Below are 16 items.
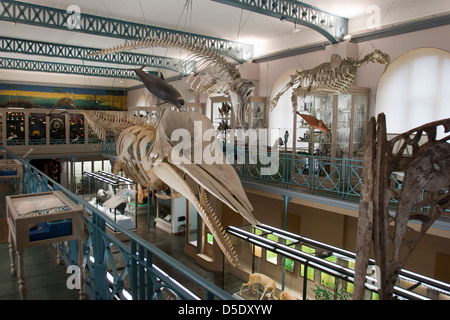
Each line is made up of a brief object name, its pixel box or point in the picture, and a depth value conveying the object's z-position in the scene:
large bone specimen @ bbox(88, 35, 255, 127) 7.18
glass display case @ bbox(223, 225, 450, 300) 4.04
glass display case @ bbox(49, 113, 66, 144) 18.38
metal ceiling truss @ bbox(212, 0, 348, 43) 7.92
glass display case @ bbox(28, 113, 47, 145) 17.59
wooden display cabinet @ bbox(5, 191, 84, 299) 2.58
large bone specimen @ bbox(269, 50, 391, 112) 7.01
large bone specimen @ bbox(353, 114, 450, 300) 1.93
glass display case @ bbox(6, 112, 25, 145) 16.88
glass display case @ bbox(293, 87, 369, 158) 8.15
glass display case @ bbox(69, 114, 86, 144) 19.37
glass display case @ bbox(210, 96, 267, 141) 11.32
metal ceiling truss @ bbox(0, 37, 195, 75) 13.16
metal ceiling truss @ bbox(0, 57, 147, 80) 16.84
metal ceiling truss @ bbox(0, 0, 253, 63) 9.01
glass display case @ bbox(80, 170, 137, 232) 11.68
